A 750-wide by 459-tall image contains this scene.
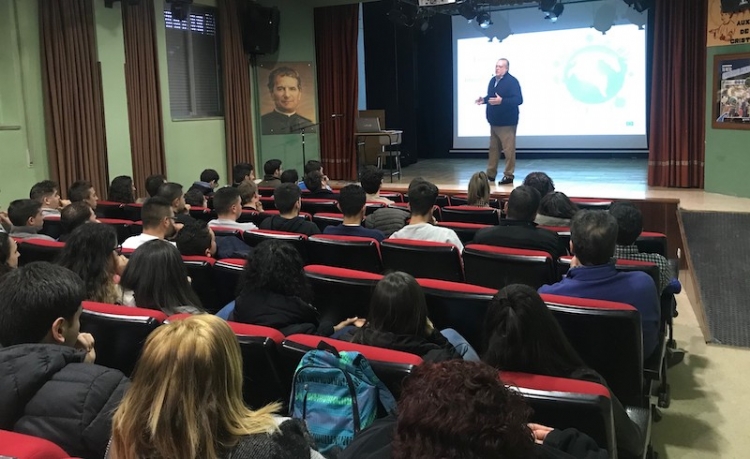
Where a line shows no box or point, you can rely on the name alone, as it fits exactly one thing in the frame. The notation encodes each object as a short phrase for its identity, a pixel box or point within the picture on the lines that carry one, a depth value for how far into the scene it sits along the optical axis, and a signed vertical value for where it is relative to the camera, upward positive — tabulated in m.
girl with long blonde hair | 1.16 -0.47
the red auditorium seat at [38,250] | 3.25 -0.46
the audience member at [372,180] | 5.11 -0.26
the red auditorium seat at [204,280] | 2.88 -0.58
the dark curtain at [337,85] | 9.62 +0.97
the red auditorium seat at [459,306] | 2.22 -0.57
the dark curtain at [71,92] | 6.54 +0.69
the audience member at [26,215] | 3.99 -0.35
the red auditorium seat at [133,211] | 5.02 -0.44
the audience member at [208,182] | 6.54 -0.31
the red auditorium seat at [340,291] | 2.50 -0.57
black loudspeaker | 8.93 +1.74
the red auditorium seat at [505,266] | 2.73 -0.54
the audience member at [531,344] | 1.69 -0.54
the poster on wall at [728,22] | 6.33 +1.14
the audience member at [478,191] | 5.03 -0.37
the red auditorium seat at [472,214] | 4.50 -0.50
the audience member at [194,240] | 3.20 -0.43
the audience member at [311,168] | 6.40 -0.19
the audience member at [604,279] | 2.46 -0.54
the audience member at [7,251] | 2.69 -0.39
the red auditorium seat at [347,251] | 3.25 -0.53
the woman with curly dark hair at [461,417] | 0.96 -0.42
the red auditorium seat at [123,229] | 4.24 -0.48
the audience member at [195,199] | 5.24 -0.37
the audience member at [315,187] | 6.00 -0.36
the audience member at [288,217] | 3.95 -0.42
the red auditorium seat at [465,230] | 3.94 -0.53
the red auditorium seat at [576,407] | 1.40 -0.58
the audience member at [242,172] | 6.64 -0.21
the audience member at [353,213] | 3.76 -0.39
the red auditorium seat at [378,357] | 1.56 -0.53
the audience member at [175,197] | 4.47 -0.30
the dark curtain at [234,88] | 8.80 +0.90
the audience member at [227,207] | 3.97 -0.34
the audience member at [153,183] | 5.45 -0.24
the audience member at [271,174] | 6.76 -0.25
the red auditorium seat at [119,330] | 1.96 -0.54
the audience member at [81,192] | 4.95 -0.27
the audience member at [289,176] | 6.13 -0.25
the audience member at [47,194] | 5.03 -0.28
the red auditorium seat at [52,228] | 4.36 -0.47
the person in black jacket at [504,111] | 7.84 +0.39
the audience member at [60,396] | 1.42 -0.53
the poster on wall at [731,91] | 6.43 +0.45
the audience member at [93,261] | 2.51 -0.41
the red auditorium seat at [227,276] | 2.75 -0.54
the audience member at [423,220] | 3.56 -0.45
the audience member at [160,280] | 2.37 -0.47
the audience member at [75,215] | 3.80 -0.34
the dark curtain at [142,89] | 7.37 +0.77
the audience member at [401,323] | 1.91 -0.54
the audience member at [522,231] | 3.29 -0.47
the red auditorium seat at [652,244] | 3.50 -0.58
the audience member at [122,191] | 5.37 -0.29
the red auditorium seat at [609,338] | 2.00 -0.63
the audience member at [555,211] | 4.07 -0.45
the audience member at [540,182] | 4.79 -0.30
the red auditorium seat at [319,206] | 5.26 -0.47
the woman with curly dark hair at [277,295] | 2.27 -0.52
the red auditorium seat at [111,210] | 5.14 -0.44
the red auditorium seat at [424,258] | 3.07 -0.55
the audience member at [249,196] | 4.95 -0.34
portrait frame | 9.41 +0.92
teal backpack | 1.50 -0.59
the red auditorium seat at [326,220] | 4.35 -0.48
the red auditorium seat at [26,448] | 1.08 -0.50
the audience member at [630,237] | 3.08 -0.49
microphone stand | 9.59 +0.34
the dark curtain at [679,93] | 7.45 +0.51
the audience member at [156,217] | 3.45 -0.34
